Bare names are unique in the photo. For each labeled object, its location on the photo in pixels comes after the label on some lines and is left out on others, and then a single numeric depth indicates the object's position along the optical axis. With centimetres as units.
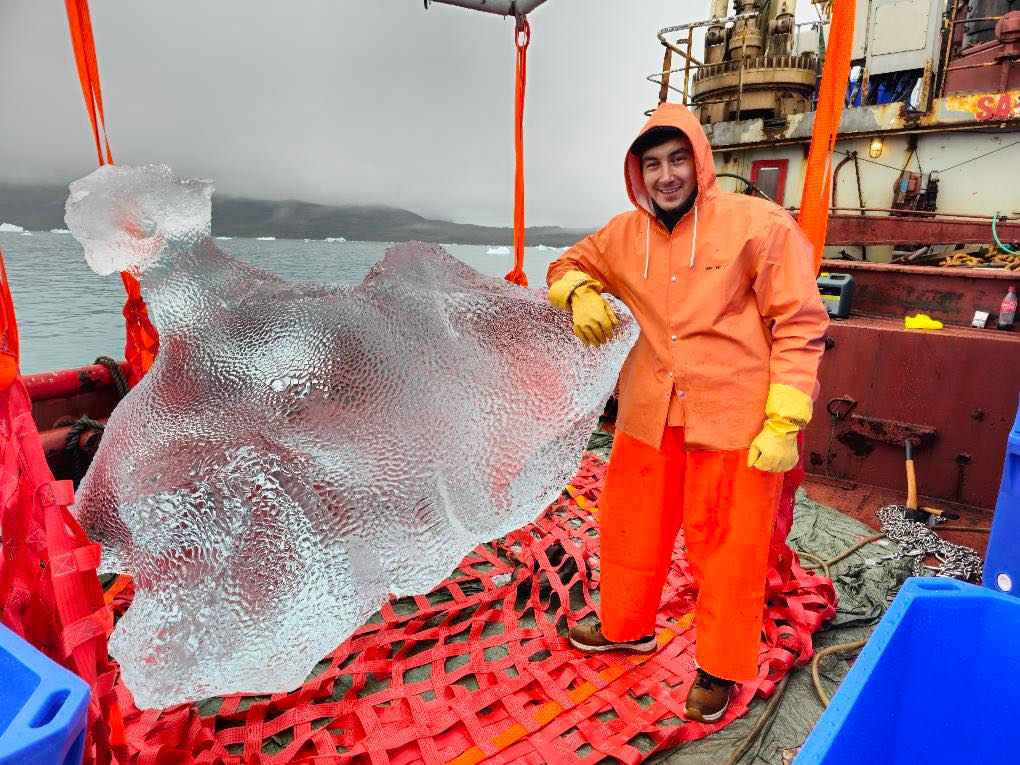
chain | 253
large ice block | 112
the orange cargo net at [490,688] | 167
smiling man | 158
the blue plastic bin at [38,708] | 61
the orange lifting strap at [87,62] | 133
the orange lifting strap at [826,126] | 168
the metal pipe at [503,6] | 213
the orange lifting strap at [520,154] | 202
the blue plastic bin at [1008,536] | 168
